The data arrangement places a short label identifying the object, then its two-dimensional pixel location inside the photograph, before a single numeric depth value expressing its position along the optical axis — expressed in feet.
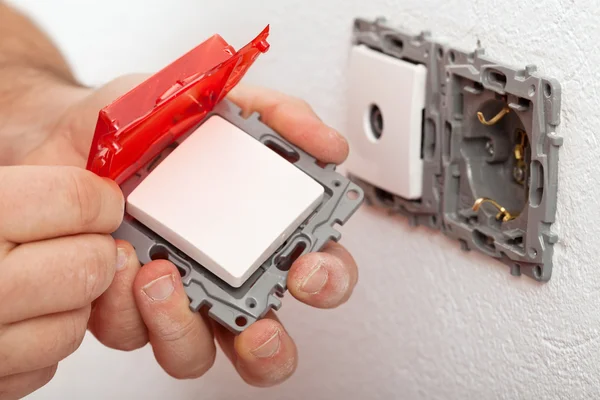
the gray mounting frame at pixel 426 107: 1.75
